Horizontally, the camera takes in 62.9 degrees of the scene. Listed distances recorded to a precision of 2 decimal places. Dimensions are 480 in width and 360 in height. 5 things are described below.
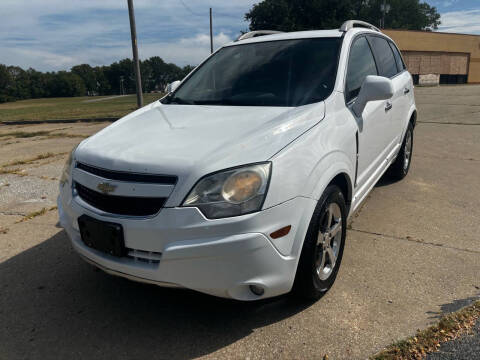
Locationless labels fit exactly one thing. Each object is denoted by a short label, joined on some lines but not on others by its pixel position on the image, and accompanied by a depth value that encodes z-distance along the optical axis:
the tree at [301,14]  46.81
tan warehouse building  39.94
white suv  1.95
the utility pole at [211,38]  29.98
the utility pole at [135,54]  13.33
